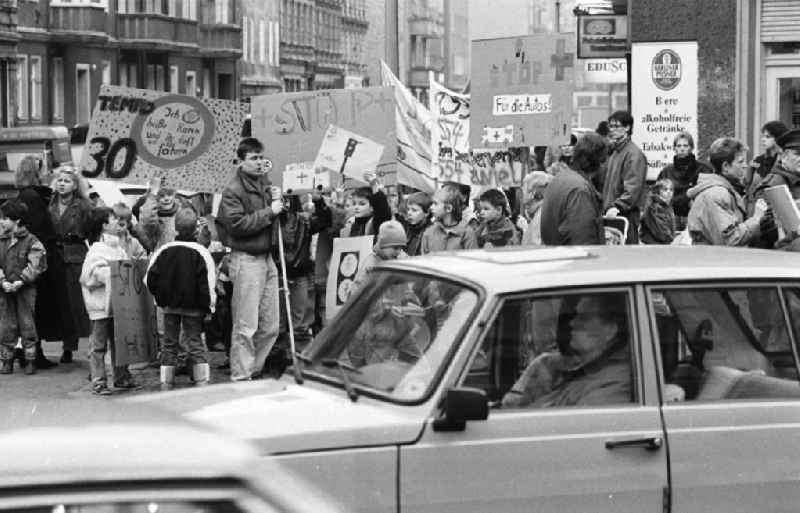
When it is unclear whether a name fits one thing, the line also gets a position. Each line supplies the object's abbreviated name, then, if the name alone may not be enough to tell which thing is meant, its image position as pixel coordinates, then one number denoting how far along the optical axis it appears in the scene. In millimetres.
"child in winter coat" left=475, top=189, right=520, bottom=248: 13109
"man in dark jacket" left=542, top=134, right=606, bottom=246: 11508
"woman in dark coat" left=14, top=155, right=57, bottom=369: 15906
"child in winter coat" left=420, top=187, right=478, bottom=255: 13258
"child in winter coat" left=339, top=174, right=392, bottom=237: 15234
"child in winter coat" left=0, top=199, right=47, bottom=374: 15703
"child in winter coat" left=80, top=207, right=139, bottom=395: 14633
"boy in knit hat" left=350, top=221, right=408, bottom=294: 12250
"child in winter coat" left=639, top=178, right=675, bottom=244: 14031
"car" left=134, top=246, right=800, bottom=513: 6387
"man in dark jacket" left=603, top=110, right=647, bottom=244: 14305
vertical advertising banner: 16234
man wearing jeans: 14367
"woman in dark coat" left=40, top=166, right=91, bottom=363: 15953
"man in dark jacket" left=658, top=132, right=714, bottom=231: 14797
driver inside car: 6734
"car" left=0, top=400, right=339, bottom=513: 2990
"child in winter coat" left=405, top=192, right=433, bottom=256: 14031
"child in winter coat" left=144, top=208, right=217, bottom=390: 13906
